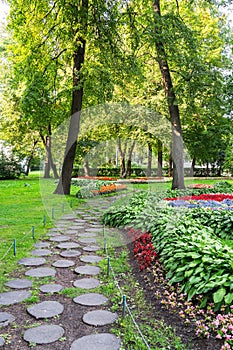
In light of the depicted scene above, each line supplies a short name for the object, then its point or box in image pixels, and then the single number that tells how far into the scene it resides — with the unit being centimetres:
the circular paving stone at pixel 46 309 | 278
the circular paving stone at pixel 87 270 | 386
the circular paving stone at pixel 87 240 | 532
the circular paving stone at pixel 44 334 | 239
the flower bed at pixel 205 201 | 709
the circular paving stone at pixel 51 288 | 330
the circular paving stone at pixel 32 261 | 410
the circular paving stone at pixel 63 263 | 409
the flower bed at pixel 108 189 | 1250
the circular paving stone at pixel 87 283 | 344
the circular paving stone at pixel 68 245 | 493
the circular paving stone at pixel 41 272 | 374
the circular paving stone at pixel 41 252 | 453
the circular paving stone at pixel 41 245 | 494
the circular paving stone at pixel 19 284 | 338
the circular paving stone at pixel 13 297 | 301
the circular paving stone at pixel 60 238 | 533
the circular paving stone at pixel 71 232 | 589
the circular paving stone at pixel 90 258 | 434
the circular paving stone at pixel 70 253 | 449
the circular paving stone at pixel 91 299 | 304
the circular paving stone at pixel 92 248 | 483
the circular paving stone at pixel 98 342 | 232
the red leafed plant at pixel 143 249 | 402
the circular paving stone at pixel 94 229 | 619
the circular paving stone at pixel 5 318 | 262
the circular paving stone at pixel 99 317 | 266
